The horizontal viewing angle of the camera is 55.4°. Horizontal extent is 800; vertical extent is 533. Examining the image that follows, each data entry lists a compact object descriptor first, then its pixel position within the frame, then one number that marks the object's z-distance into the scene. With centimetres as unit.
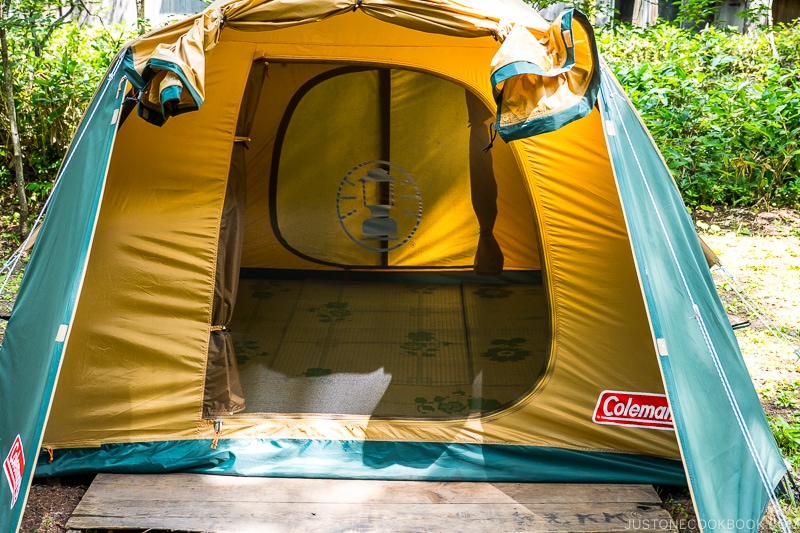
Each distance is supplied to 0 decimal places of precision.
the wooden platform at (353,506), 237
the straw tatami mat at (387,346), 301
